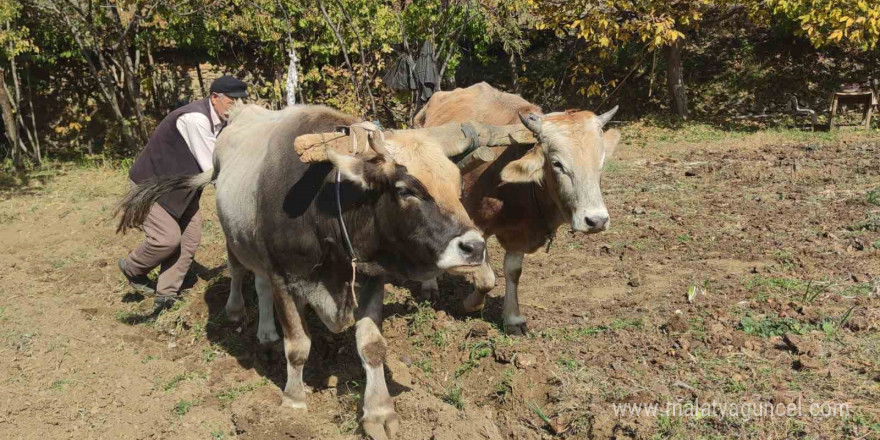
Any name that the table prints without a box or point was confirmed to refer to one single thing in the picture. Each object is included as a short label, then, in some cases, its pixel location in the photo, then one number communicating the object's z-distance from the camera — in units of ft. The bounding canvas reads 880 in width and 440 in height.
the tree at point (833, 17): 37.06
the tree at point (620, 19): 40.63
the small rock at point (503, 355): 15.21
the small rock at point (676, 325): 15.70
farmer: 18.34
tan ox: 15.28
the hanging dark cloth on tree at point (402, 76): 39.42
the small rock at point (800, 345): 13.94
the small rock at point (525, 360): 14.88
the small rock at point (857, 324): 14.87
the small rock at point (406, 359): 16.06
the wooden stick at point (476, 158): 13.83
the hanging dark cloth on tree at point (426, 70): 39.06
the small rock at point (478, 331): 17.16
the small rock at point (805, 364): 13.39
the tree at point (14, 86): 38.83
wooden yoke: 12.00
